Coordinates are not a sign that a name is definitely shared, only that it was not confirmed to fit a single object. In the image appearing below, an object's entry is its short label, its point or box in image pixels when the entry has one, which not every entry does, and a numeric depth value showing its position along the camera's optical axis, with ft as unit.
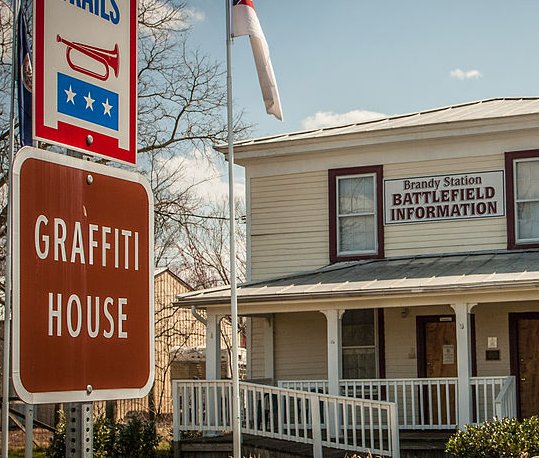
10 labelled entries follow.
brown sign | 7.08
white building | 62.08
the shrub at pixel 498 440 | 47.06
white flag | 52.31
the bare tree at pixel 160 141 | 86.63
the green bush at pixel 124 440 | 62.39
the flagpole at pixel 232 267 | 52.03
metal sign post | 7.76
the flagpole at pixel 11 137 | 51.65
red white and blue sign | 7.60
